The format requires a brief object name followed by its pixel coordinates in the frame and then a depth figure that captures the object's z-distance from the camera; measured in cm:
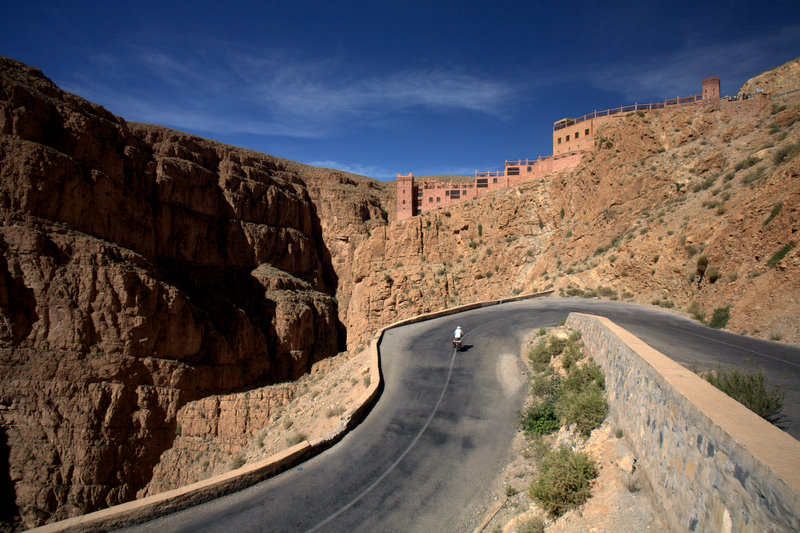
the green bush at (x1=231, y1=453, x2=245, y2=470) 1711
